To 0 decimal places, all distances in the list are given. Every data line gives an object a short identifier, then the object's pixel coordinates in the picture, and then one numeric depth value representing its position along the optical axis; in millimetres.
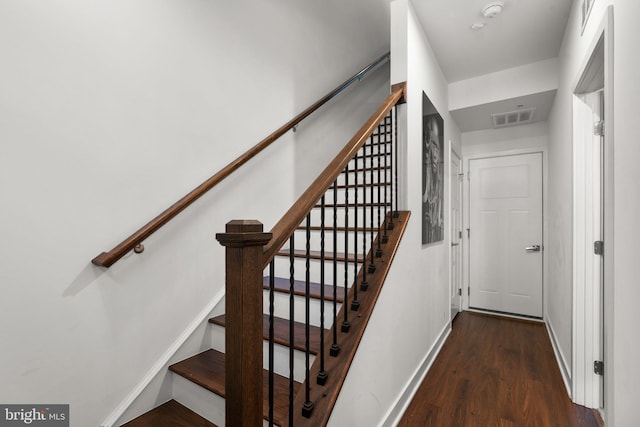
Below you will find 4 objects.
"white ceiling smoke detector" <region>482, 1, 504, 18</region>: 2124
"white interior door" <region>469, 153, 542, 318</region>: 3654
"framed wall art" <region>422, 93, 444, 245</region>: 2385
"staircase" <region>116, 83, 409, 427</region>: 888
